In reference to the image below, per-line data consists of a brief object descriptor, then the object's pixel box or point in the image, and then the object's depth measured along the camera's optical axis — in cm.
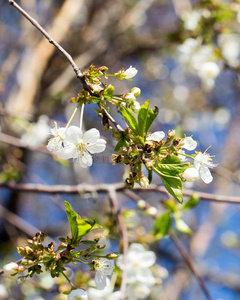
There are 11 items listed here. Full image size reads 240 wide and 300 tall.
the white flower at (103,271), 59
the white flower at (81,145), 56
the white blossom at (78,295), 58
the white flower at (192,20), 105
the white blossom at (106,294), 66
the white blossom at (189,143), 57
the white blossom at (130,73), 57
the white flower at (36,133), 105
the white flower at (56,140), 57
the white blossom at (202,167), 57
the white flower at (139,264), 70
